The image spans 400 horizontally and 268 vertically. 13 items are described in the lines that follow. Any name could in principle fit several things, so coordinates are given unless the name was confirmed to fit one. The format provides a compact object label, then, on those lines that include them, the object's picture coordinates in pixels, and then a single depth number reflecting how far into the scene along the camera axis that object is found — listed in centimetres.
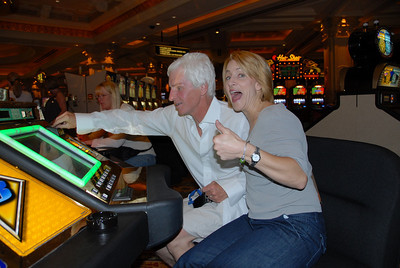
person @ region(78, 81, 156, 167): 266
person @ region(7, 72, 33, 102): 464
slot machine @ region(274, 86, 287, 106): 1027
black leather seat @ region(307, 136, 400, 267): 106
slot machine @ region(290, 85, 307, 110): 1054
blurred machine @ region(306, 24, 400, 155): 371
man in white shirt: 151
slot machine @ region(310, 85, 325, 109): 1071
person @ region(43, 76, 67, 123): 439
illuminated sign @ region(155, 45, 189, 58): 804
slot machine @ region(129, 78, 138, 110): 738
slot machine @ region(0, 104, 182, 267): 68
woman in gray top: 103
